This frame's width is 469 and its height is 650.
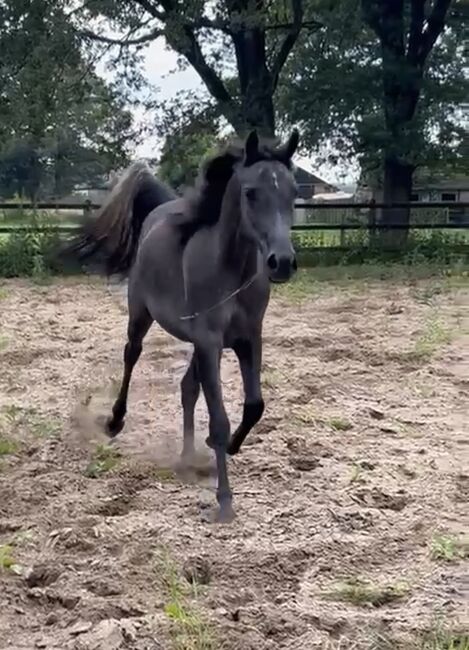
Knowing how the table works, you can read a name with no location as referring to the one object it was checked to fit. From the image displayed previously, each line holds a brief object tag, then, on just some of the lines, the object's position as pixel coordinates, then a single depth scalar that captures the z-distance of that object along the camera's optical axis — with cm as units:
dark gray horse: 348
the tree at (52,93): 1434
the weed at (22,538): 337
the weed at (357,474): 409
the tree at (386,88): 1523
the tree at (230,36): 1464
